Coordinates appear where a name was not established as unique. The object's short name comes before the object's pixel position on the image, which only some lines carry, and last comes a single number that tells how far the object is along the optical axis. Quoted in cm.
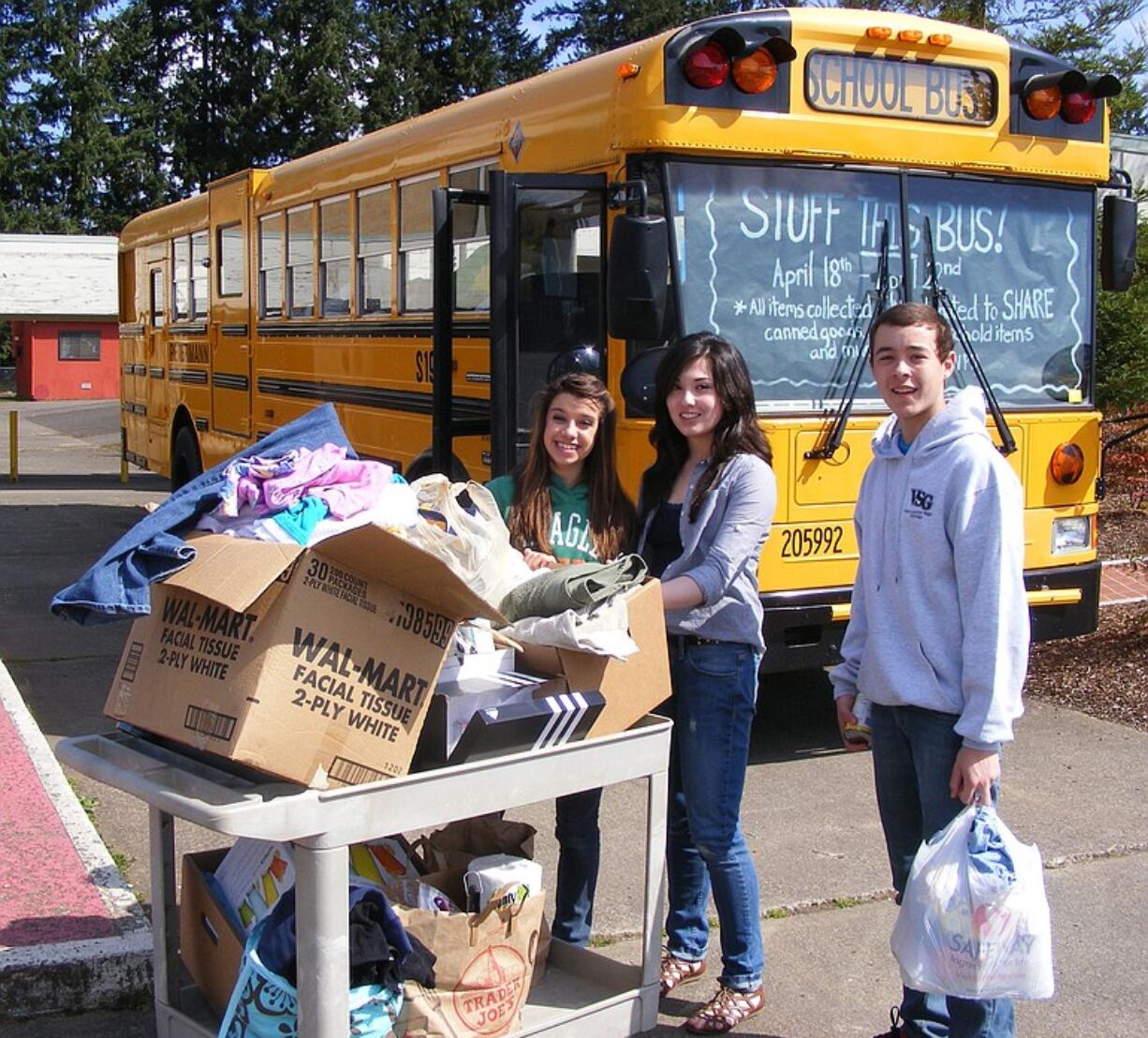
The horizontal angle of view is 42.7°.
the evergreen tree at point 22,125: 5394
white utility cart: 284
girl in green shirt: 389
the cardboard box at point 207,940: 334
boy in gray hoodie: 315
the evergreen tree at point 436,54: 5150
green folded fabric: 329
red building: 4303
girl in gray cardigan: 373
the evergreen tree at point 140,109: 5397
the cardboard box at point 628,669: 328
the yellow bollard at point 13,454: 1900
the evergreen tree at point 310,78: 5088
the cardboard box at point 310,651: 285
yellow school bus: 580
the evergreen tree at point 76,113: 5331
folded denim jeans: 283
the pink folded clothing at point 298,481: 303
